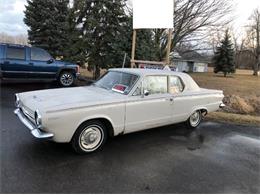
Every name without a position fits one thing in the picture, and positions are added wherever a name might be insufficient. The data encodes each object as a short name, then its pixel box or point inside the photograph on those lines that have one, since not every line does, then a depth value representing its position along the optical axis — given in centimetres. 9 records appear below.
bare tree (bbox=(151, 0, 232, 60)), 1566
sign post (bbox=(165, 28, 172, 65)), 759
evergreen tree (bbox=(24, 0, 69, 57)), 1401
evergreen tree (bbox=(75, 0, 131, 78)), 995
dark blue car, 798
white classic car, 315
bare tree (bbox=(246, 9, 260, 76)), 3789
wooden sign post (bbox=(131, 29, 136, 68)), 801
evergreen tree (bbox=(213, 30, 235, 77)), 3067
